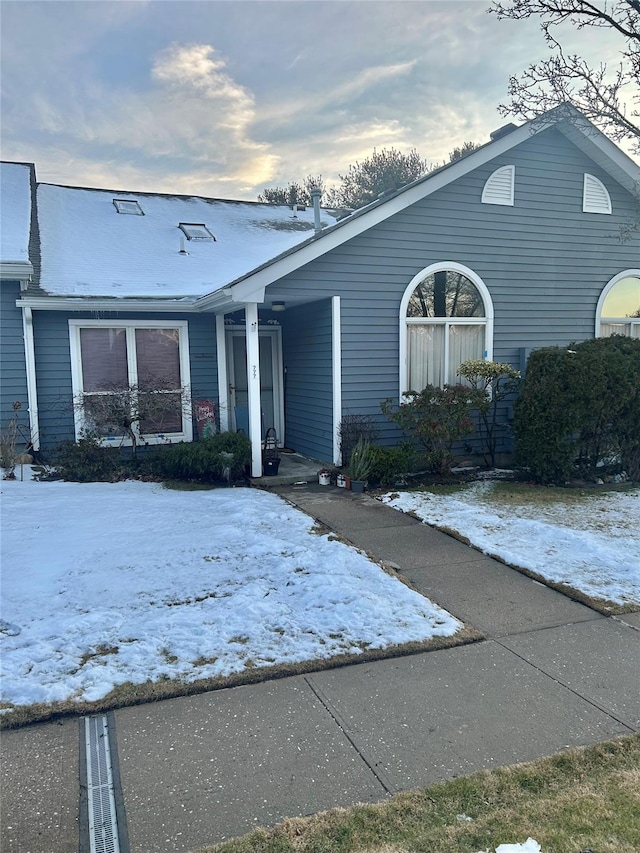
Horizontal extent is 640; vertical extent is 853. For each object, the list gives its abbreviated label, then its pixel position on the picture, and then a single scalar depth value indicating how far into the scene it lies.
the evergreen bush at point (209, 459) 8.38
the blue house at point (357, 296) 8.77
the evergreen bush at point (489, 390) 8.99
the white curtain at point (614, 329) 10.62
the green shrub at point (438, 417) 8.47
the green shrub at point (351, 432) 8.88
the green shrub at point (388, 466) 8.34
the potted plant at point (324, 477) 8.57
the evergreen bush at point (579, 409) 7.95
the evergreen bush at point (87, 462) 8.28
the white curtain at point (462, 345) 9.58
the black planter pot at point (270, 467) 8.70
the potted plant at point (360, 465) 8.23
